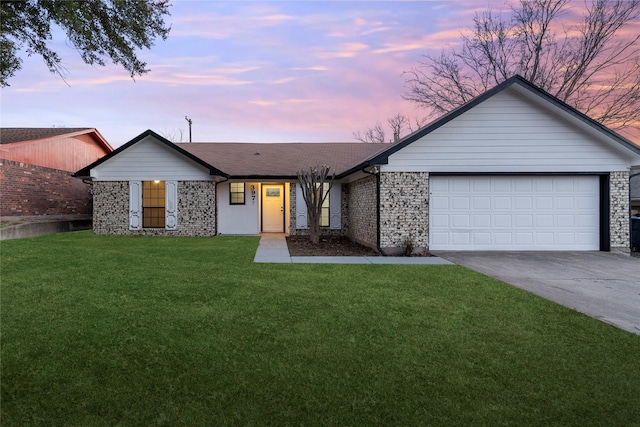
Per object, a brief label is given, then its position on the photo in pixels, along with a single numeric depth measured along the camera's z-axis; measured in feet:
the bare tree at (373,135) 121.49
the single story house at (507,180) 35.50
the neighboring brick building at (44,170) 51.90
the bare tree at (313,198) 44.32
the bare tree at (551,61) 65.36
